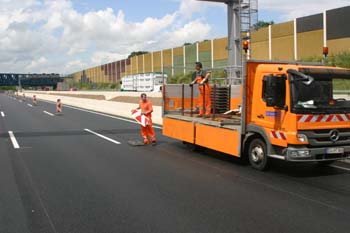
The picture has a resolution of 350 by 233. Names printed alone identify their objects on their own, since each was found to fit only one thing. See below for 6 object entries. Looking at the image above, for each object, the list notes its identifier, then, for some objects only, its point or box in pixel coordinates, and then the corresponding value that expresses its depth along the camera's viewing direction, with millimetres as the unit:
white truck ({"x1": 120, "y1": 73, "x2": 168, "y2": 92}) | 69475
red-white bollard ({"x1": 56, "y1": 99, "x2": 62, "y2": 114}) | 33562
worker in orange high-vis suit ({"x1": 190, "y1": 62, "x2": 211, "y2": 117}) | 13195
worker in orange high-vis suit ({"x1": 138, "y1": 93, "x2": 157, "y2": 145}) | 15320
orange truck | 9133
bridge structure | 143250
